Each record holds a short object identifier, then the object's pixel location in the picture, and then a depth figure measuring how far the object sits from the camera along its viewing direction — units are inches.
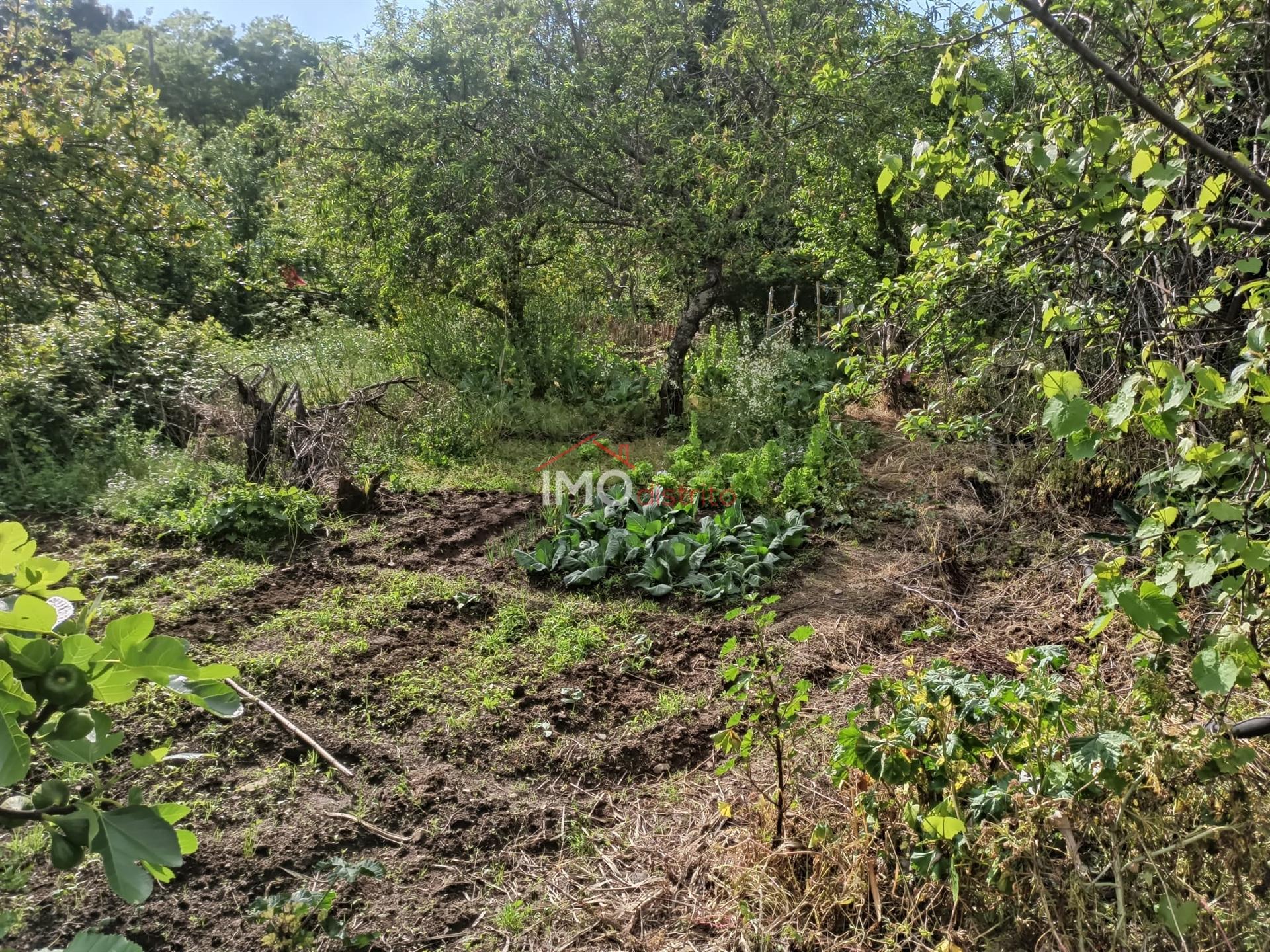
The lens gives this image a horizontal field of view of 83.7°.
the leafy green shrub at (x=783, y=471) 199.6
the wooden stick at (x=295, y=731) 106.6
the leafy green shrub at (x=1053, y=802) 62.9
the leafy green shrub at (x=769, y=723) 79.9
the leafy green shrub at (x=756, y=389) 269.3
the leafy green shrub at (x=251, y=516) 186.7
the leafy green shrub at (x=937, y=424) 120.2
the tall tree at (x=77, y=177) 190.2
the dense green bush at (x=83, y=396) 215.2
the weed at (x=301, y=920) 77.6
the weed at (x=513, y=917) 82.8
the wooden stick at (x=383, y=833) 95.0
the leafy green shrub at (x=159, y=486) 196.1
